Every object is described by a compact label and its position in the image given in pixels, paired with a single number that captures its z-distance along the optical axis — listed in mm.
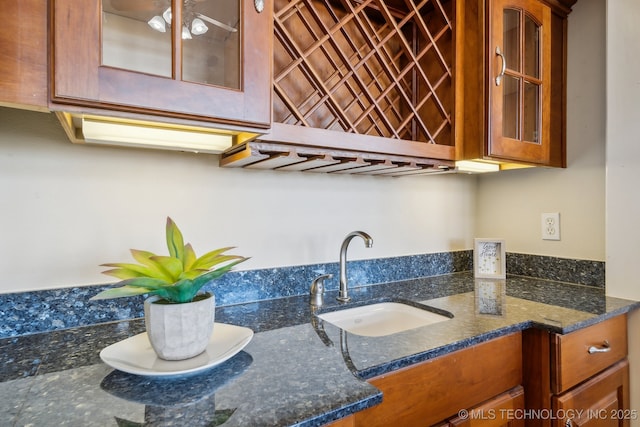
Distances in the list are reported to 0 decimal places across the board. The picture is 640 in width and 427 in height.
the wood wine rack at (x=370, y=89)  965
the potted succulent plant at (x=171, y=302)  677
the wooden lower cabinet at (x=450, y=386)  760
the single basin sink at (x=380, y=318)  1168
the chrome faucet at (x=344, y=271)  1232
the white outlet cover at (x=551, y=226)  1511
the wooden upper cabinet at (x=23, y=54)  591
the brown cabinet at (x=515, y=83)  1198
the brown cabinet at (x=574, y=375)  978
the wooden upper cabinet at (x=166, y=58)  636
